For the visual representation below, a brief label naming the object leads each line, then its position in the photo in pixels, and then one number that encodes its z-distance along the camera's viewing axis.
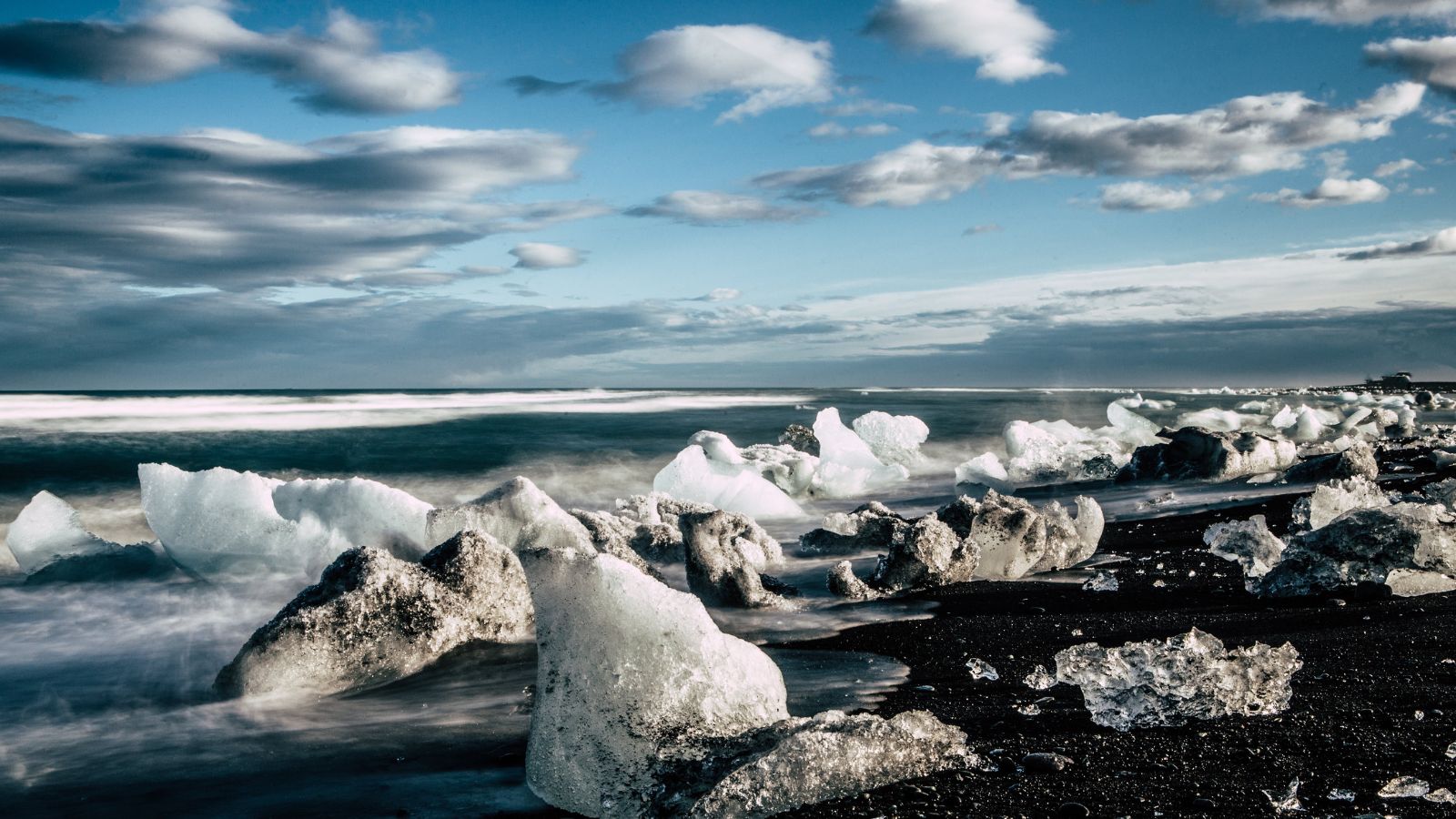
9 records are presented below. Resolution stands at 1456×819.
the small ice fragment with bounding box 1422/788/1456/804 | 2.39
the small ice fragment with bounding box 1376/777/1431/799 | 2.44
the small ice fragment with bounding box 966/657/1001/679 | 3.88
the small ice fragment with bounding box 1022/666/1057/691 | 3.59
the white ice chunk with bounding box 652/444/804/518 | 9.96
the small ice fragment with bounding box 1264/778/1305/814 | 2.39
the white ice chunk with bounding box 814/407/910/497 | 12.63
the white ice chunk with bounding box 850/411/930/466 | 16.33
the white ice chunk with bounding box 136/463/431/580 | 6.58
